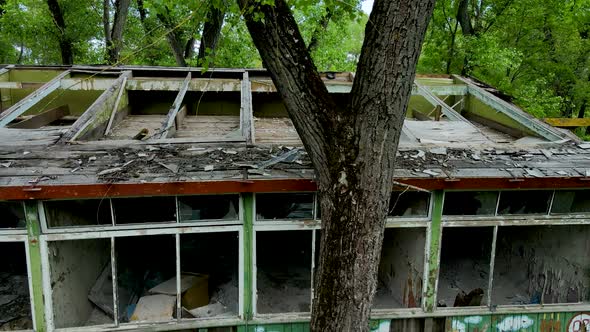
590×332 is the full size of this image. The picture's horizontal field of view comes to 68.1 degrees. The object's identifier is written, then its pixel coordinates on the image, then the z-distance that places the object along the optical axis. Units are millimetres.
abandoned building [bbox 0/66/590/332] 4457
